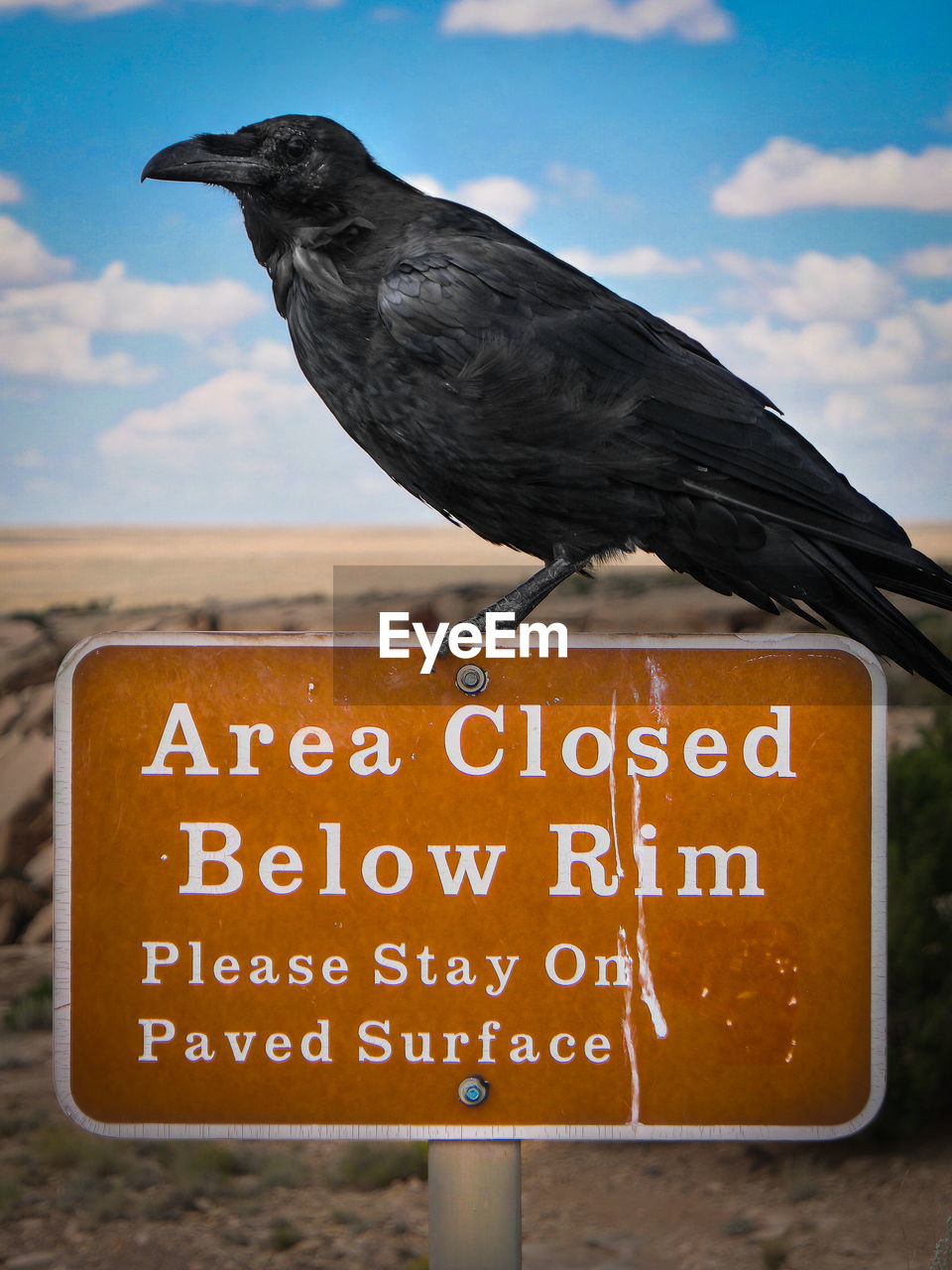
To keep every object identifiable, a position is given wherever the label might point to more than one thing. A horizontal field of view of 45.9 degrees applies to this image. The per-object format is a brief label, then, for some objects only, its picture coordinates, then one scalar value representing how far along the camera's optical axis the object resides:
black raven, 1.94
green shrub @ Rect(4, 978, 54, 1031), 6.37
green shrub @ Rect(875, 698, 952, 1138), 4.79
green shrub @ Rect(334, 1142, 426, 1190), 5.25
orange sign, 1.29
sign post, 1.28
